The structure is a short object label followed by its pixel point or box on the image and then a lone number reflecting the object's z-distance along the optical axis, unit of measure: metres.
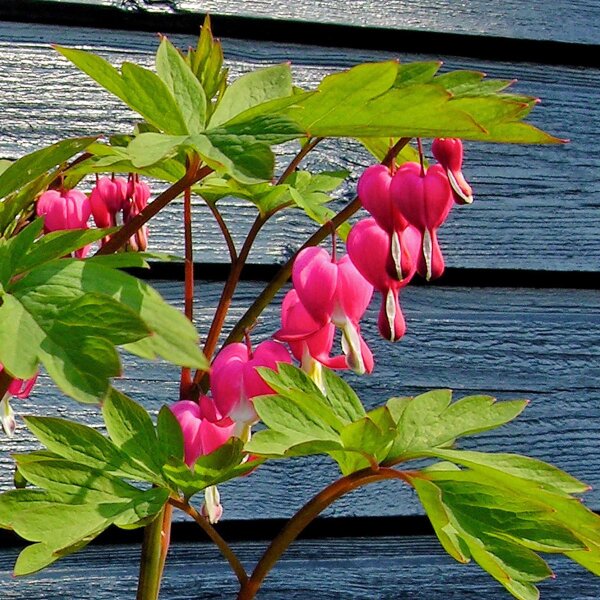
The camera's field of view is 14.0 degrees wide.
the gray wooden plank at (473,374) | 0.85
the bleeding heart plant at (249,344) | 0.57
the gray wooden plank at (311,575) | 0.83
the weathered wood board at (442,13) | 0.88
